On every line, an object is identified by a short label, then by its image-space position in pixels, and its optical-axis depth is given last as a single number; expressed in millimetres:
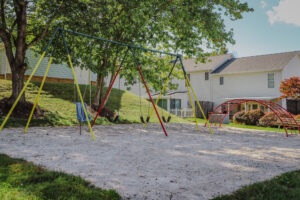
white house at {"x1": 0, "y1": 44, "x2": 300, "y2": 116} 23078
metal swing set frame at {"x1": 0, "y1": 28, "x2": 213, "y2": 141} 11284
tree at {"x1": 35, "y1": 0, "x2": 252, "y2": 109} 11445
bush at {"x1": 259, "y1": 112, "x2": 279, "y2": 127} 17297
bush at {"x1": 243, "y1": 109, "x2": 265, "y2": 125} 18586
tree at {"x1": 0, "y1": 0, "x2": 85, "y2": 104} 11328
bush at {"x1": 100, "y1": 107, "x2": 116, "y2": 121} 14829
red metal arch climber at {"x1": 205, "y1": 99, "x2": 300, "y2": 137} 12475
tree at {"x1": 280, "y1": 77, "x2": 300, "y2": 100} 18802
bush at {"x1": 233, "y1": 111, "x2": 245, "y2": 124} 19422
